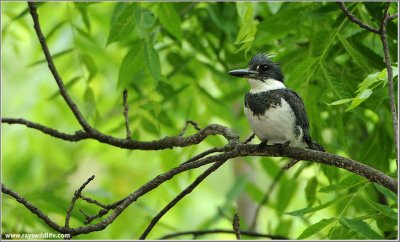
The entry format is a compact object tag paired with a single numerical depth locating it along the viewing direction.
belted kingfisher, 6.47
